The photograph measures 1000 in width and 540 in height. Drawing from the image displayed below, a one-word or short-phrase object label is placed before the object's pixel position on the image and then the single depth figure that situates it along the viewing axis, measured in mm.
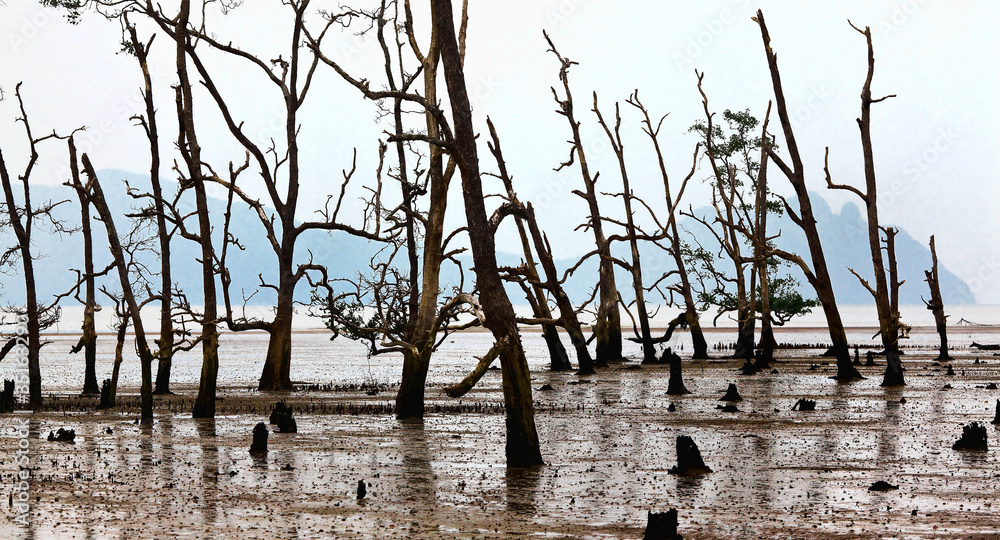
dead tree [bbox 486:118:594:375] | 33250
